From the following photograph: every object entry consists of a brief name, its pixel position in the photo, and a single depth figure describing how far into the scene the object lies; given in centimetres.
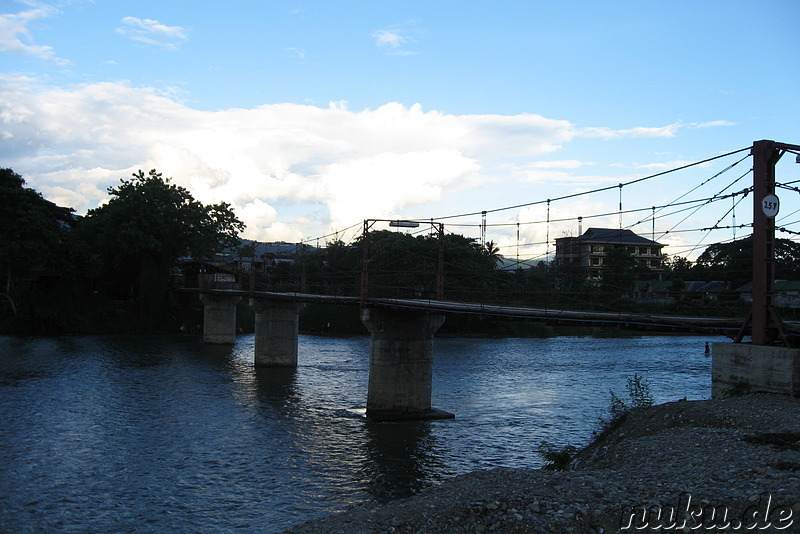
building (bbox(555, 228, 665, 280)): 4780
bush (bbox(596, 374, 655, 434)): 2522
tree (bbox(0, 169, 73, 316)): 6650
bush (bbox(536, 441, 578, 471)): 2275
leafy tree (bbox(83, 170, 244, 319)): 7450
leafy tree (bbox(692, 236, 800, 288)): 5731
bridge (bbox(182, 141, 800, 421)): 1964
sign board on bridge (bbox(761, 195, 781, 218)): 1959
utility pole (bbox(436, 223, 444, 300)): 3438
